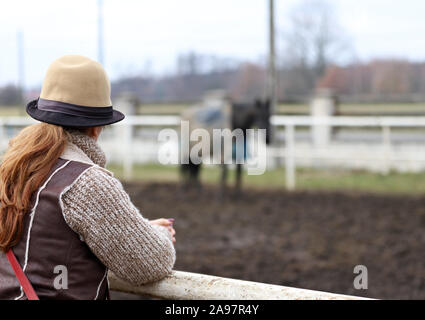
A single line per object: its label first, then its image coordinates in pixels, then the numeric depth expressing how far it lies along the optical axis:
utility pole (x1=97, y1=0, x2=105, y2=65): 19.17
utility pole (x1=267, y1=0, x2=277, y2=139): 18.01
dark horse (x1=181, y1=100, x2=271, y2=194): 16.75
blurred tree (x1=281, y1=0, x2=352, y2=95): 24.91
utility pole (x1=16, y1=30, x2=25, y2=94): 25.52
